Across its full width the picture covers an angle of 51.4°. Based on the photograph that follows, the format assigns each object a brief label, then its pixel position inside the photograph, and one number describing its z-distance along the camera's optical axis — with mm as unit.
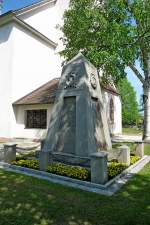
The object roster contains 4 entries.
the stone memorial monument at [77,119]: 6117
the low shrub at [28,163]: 6119
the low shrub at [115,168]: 5381
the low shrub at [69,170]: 5248
